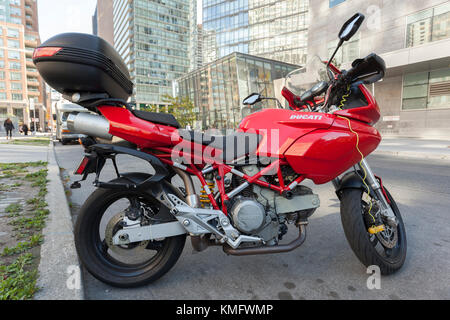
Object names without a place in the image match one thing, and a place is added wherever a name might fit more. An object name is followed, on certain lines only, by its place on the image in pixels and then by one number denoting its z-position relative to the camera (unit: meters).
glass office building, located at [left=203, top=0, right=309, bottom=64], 49.38
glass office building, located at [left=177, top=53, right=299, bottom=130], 31.59
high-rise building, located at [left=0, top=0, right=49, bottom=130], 62.09
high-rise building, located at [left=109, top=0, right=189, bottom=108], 75.62
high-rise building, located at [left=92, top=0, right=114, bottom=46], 108.12
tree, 26.42
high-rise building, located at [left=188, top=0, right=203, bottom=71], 81.42
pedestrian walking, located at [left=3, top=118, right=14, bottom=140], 21.07
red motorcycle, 1.72
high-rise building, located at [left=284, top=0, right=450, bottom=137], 17.94
